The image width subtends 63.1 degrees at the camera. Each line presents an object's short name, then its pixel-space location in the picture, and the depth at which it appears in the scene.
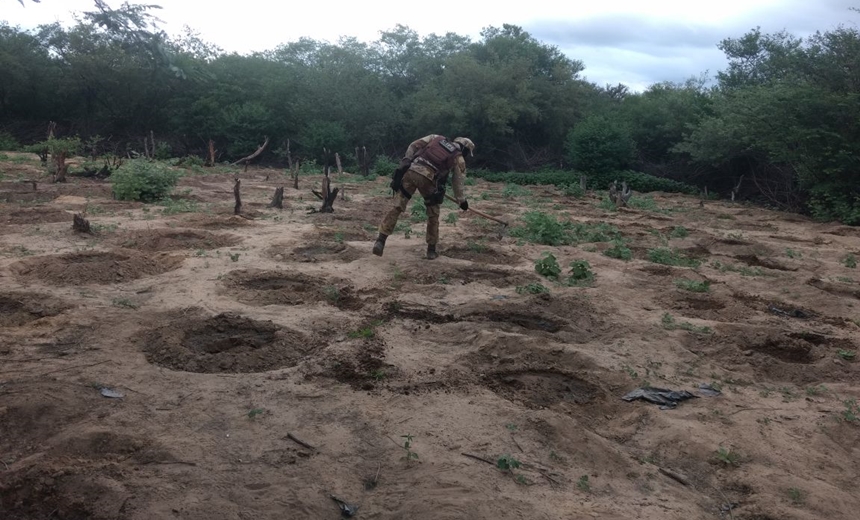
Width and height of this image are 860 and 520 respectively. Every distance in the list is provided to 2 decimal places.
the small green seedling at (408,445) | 3.79
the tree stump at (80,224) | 8.98
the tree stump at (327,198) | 12.14
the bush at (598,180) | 22.00
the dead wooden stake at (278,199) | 12.66
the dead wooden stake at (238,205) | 11.32
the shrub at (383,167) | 23.12
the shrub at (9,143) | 23.66
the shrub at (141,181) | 12.82
